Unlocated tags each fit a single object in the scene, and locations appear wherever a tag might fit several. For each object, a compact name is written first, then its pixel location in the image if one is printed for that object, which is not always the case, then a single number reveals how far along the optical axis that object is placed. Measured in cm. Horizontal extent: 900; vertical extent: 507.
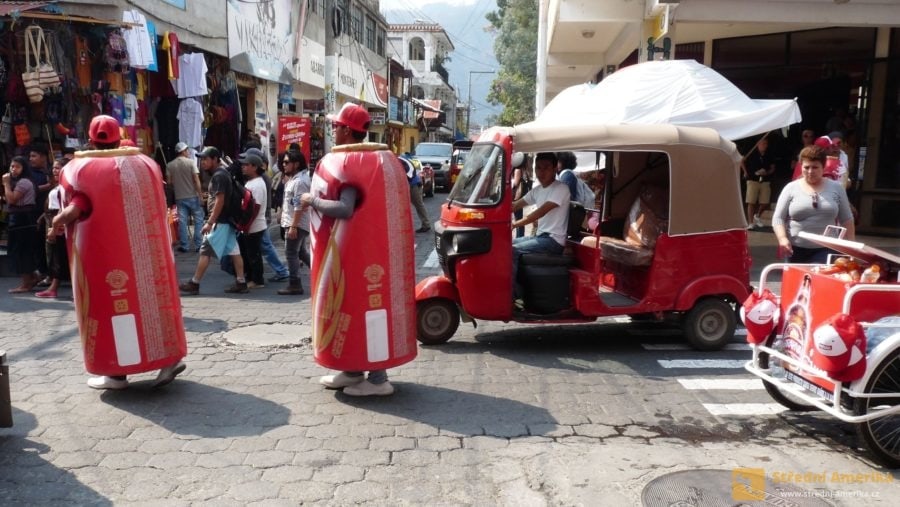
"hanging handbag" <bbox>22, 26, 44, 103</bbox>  978
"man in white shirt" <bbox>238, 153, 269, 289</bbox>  939
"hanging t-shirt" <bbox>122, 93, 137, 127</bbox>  1187
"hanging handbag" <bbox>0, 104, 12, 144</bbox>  1052
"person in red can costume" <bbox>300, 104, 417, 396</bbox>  487
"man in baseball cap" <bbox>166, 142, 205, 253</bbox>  1198
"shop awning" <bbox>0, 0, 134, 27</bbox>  940
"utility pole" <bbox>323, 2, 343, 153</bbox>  1738
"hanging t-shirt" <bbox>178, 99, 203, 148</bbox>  1340
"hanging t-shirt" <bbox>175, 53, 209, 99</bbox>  1327
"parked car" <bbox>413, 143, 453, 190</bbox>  2852
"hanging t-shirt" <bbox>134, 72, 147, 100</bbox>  1241
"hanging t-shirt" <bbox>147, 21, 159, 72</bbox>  1161
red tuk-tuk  643
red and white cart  402
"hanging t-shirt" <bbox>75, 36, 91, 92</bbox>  1084
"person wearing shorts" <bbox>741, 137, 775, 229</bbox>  1407
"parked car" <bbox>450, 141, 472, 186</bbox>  2567
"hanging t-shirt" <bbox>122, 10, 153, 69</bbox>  1120
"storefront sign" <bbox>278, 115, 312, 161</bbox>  1831
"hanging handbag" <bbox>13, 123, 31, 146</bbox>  1059
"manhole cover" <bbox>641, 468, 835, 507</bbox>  380
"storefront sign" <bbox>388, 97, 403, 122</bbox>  4194
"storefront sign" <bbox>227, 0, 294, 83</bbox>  1639
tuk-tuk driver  679
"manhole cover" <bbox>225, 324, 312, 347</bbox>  687
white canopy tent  938
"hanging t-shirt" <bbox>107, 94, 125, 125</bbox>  1148
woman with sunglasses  610
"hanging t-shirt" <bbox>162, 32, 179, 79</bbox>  1258
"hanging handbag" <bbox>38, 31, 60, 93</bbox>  989
